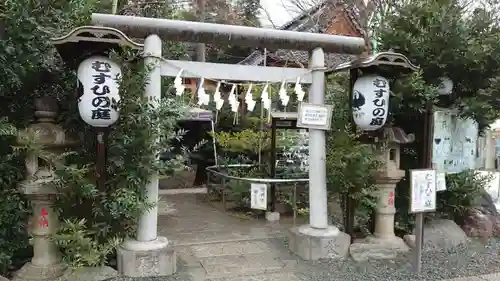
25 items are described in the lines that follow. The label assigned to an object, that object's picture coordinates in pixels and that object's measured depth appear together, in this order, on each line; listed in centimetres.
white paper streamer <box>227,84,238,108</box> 578
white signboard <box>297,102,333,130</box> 613
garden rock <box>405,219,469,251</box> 682
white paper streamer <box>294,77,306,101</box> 610
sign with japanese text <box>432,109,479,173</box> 668
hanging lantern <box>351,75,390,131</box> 593
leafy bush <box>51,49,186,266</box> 485
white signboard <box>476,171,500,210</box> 745
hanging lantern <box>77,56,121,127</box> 481
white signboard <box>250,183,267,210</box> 821
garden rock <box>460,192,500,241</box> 756
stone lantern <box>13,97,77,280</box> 491
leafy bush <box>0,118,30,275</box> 494
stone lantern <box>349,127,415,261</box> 632
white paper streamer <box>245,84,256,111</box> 595
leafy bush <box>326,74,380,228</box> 600
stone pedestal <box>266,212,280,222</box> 899
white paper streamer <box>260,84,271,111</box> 596
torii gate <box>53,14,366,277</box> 530
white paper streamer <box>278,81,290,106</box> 604
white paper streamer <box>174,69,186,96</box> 547
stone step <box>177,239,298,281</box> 579
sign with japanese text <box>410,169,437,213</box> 564
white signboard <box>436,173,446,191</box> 644
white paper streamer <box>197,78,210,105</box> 555
